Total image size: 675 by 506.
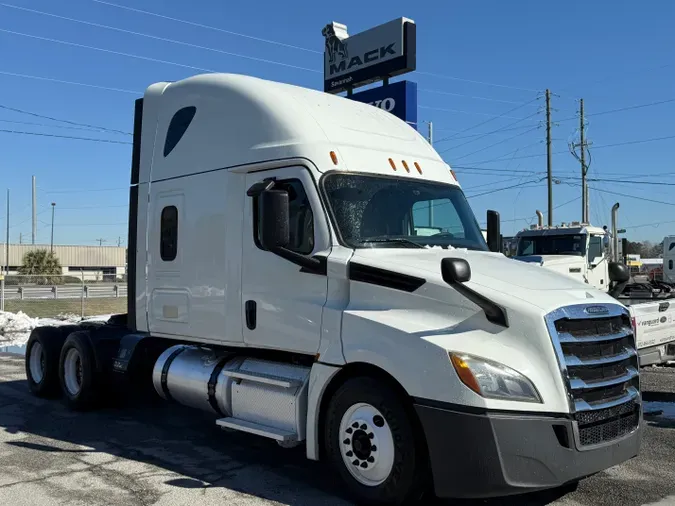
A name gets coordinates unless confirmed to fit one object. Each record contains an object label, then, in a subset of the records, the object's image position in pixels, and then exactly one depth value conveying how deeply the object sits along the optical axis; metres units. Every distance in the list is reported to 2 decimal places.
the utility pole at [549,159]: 38.12
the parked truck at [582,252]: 10.62
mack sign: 15.01
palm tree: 66.76
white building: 89.56
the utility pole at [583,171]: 41.69
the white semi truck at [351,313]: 4.29
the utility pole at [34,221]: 76.00
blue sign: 14.71
